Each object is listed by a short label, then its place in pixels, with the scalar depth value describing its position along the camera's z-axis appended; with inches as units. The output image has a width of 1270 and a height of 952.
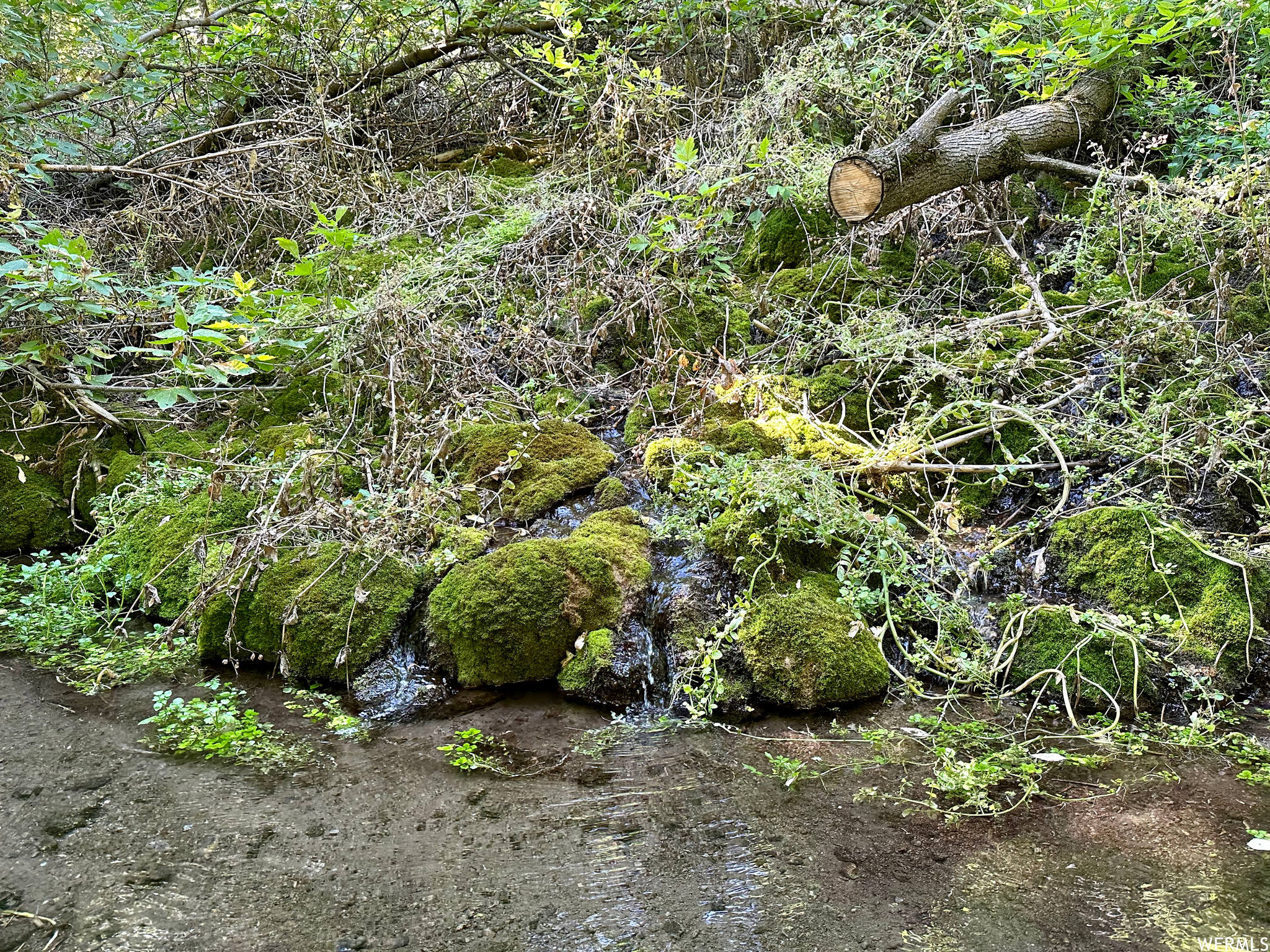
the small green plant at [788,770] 121.3
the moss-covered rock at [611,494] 189.9
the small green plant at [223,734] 129.9
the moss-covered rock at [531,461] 192.4
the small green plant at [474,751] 129.3
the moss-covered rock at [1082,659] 137.3
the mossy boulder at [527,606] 154.3
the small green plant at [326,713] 140.3
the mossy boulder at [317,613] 157.4
